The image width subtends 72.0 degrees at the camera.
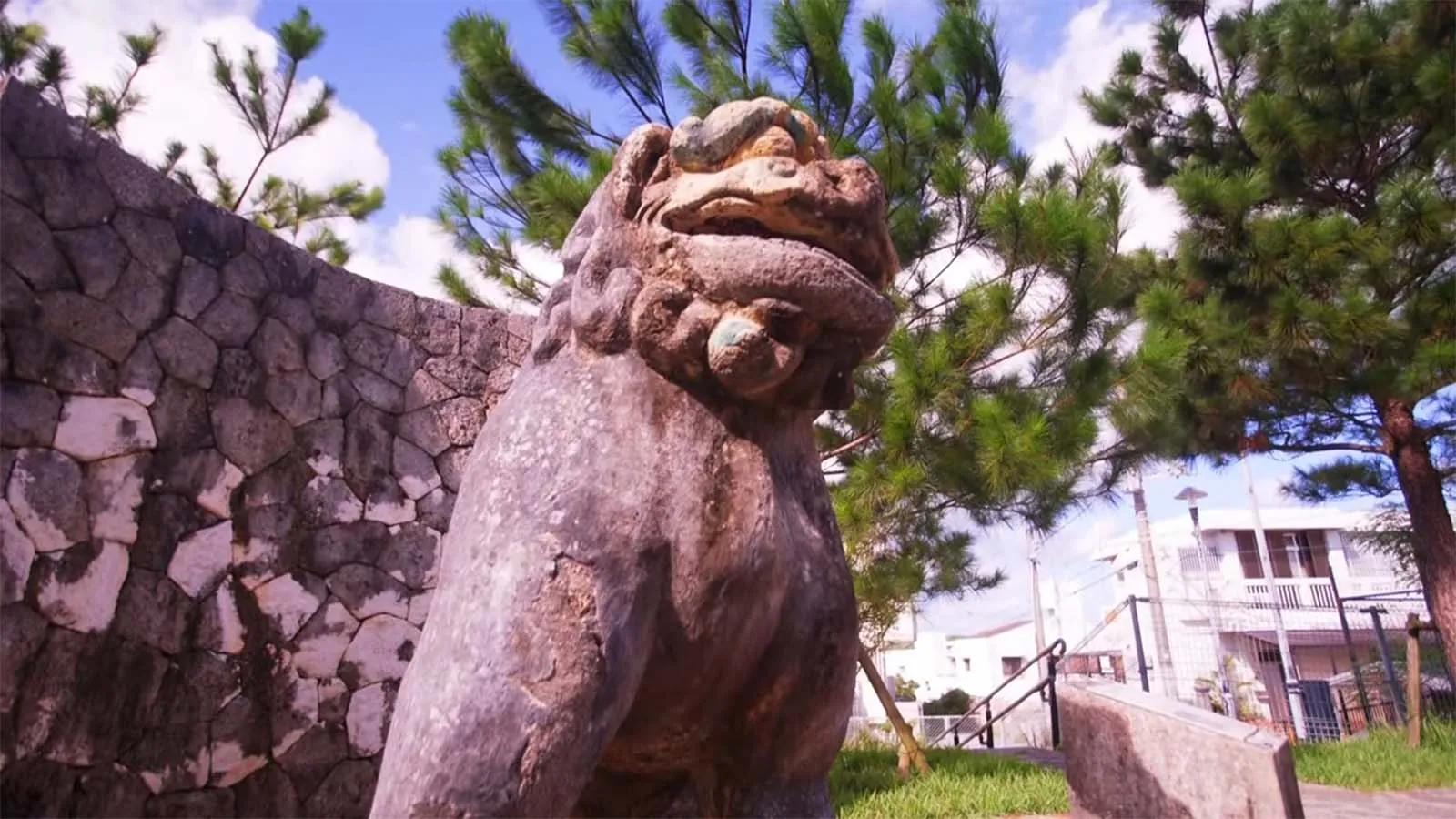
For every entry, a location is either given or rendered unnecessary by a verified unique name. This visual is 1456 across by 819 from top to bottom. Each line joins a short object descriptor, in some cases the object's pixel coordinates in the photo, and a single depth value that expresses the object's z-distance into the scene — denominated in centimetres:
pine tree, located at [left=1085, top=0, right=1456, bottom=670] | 695
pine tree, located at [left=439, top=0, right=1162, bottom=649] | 502
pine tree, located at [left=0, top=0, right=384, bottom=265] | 573
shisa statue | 99
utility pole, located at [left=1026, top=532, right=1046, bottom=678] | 1739
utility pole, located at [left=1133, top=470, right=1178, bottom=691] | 1174
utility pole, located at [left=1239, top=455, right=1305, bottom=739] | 1057
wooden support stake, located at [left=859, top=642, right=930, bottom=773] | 576
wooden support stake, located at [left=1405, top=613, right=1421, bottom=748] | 681
